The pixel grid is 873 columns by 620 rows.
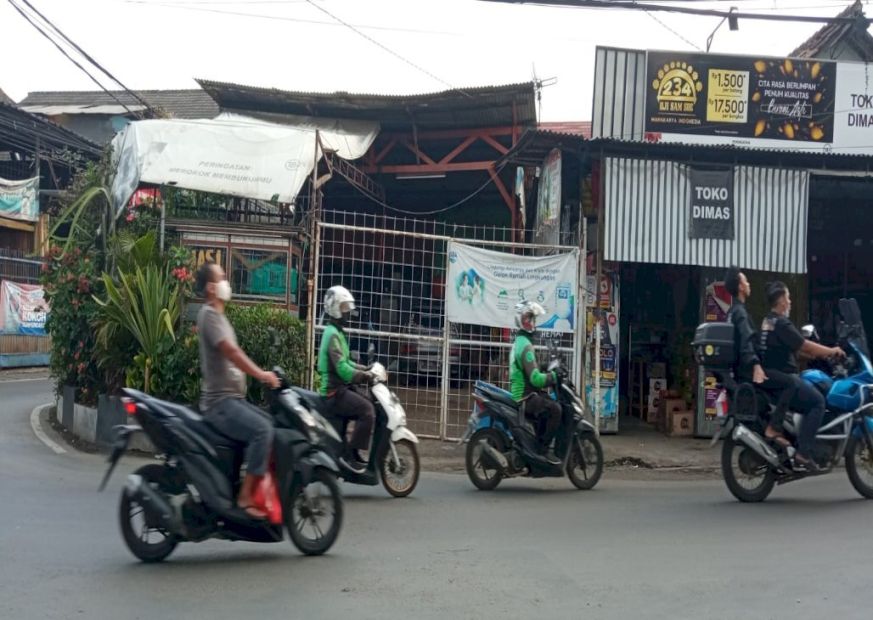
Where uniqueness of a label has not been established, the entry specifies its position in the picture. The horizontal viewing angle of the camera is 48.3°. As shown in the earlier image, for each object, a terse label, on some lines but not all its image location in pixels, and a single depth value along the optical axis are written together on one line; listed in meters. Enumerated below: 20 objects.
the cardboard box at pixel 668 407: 13.79
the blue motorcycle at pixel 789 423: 8.59
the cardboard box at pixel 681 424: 13.59
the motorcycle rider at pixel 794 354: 8.51
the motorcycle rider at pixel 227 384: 6.04
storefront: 12.91
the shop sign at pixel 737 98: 14.30
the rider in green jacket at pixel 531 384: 9.32
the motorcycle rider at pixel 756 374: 8.59
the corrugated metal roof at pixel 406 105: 16.80
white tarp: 12.61
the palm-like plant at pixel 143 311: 11.43
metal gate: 12.48
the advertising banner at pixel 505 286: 12.52
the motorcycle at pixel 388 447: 8.60
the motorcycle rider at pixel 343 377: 8.55
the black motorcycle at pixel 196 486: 5.96
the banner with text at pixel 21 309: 21.14
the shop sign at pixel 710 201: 13.00
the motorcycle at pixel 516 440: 9.33
